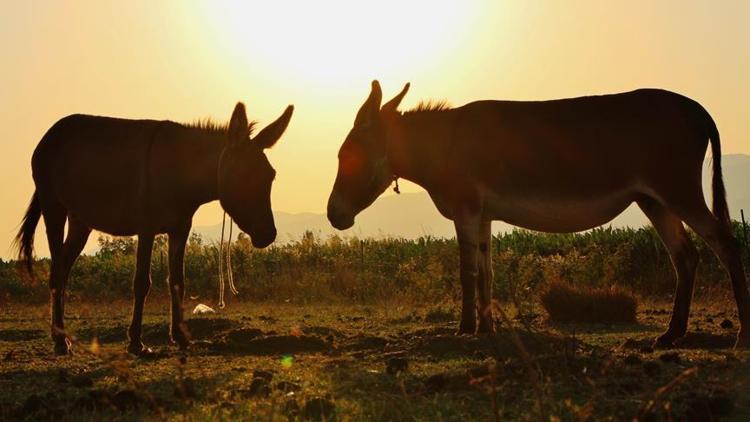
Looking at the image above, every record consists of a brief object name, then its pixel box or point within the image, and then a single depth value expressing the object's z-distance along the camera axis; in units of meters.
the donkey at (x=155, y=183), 10.23
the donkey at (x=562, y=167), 9.00
